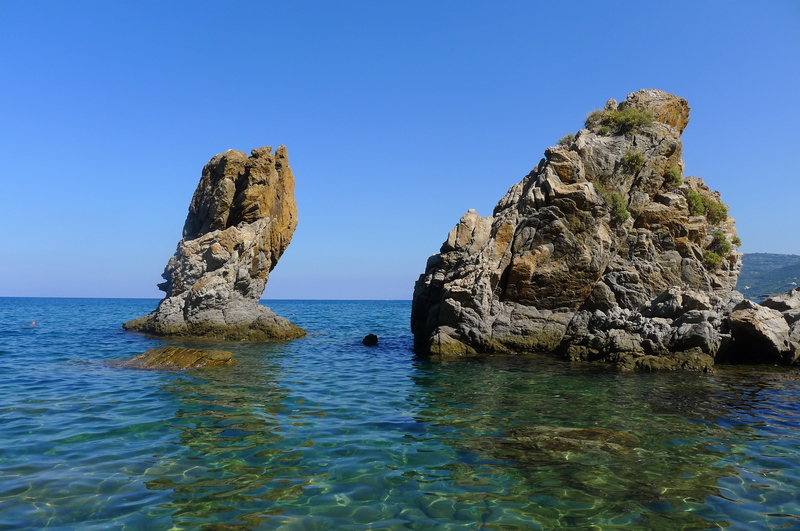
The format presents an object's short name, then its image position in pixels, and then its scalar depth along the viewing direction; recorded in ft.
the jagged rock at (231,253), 91.50
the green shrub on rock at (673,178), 84.12
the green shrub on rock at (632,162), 80.79
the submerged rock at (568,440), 28.66
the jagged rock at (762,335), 60.08
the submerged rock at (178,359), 56.34
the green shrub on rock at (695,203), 83.46
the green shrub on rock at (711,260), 81.05
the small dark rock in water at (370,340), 91.30
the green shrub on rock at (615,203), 78.69
